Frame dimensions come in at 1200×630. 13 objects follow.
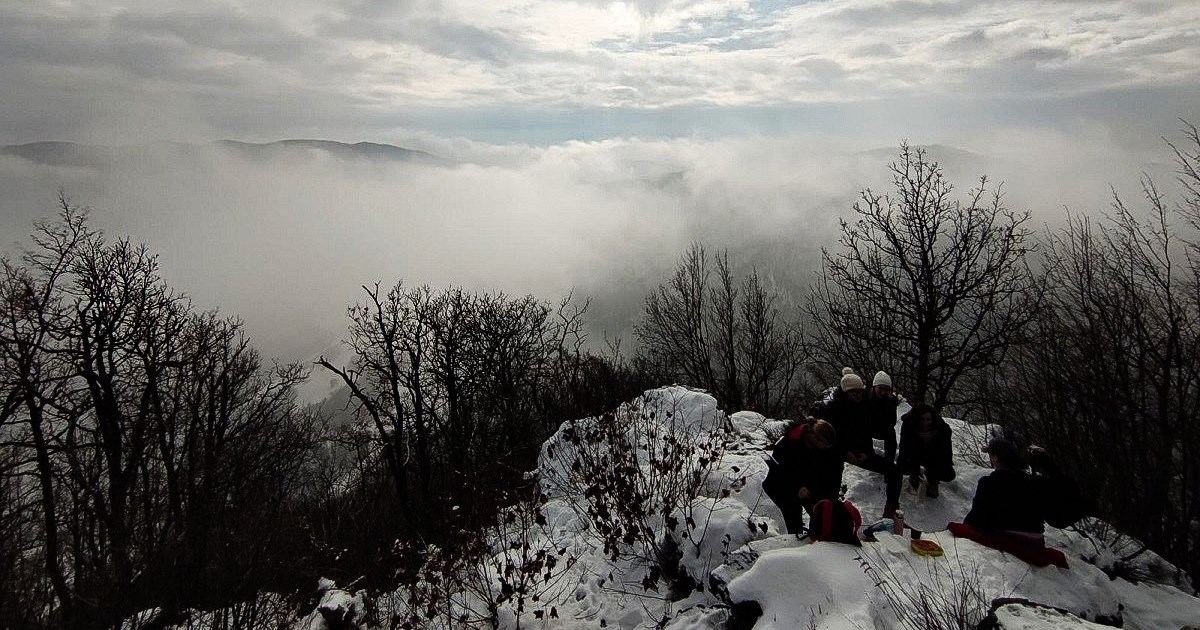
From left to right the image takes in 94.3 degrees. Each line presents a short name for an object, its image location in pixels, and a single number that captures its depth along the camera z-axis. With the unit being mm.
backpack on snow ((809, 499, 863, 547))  4867
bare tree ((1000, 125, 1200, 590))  6367
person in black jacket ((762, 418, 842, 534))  5656
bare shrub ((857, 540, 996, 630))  3699
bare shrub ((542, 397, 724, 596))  6117
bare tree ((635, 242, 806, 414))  27656
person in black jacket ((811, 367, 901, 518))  6926
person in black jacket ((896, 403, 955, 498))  6547
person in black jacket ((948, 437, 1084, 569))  4723
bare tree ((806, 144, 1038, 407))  14094
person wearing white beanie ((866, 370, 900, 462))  6836
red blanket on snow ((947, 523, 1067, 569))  4668
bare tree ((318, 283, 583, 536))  21984
